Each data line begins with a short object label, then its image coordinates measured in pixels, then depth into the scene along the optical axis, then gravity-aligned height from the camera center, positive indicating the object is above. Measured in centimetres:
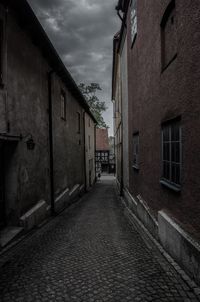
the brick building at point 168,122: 456 +57
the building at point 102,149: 4950 -5
